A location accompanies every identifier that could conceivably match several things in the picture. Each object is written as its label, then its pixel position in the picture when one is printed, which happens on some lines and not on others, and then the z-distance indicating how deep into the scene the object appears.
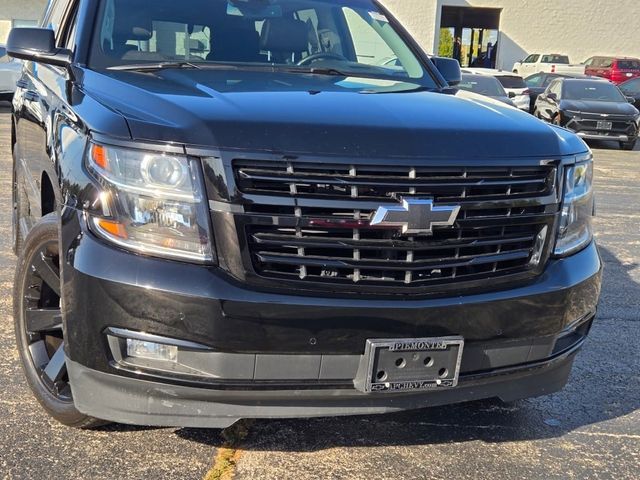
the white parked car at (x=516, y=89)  20.03
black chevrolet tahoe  2.46
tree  40.72
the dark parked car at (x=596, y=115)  16.58
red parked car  32.16
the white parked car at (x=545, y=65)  33.75
